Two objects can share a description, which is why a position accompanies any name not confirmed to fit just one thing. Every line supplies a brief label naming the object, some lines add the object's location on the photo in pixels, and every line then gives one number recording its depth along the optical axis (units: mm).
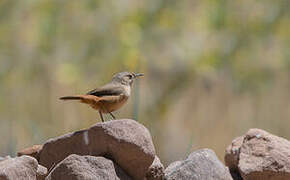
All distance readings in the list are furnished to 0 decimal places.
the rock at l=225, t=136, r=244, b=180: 8845
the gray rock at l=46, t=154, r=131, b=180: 7141
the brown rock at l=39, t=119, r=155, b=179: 7480
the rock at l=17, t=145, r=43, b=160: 8461
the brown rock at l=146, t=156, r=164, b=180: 7980
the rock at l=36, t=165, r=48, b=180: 7508
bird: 8359
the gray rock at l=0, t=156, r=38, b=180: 6824
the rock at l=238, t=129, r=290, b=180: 8359
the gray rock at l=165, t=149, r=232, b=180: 7969
